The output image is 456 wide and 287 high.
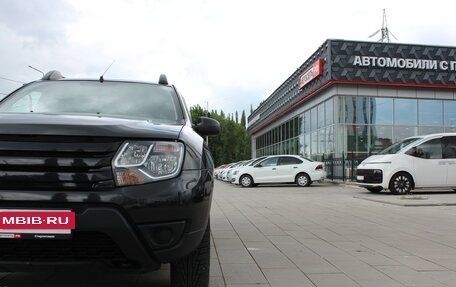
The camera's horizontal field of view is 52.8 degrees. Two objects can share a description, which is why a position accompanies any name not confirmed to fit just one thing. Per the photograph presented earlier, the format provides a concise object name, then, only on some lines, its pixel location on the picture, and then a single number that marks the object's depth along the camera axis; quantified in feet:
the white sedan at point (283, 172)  67.82
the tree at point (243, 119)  383.41
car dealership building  76.95
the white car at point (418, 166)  45.62
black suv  8.57
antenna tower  129.08
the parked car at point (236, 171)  70.59
